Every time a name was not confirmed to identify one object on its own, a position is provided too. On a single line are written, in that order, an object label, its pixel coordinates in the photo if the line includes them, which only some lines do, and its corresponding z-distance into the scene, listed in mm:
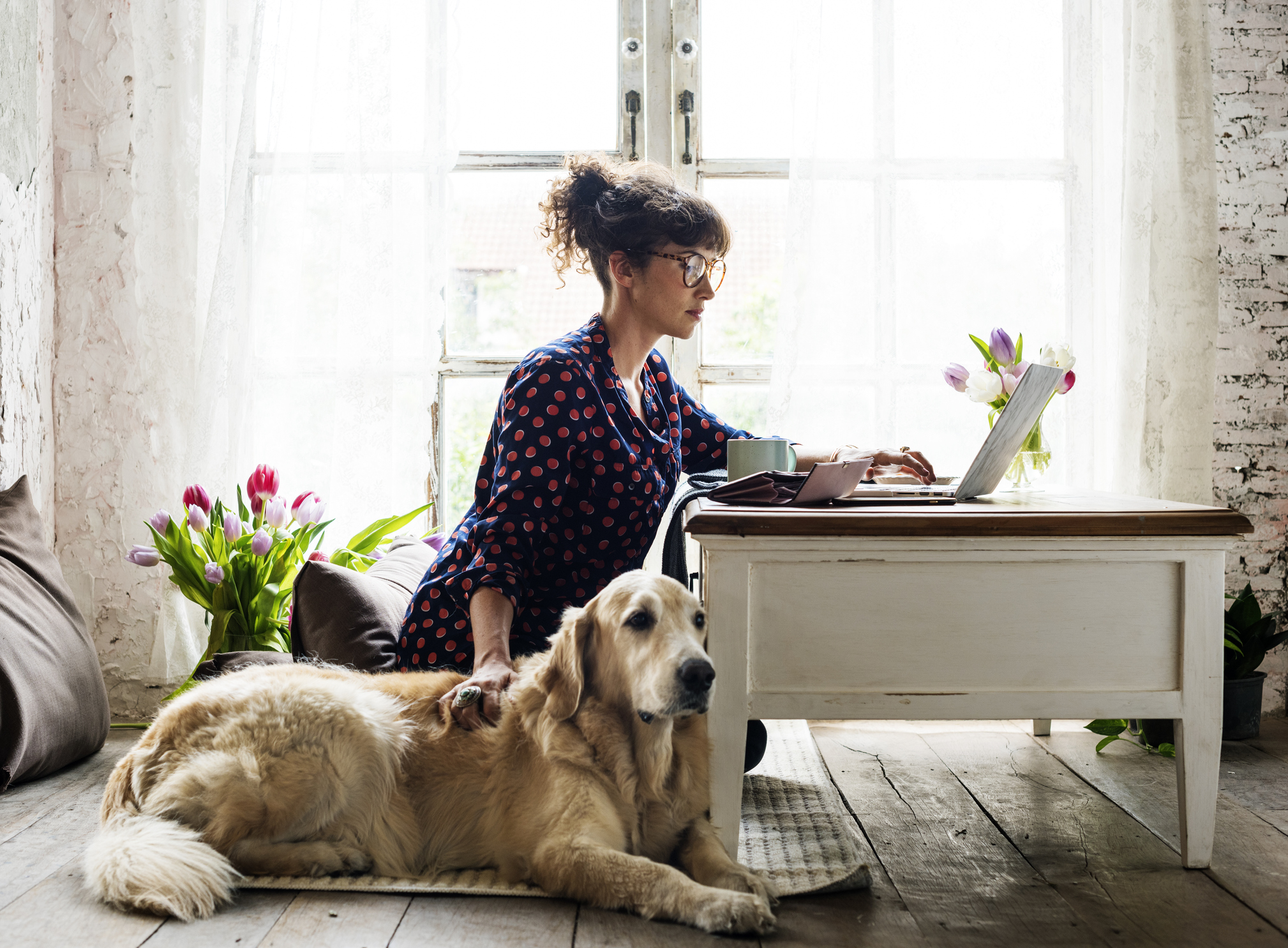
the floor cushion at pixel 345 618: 2027
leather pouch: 1679
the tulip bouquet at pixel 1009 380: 2301
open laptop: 1786
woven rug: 1574
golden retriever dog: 1486
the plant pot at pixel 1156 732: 2521
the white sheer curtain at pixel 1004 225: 2975
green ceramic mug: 2070
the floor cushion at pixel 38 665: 2182
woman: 1827
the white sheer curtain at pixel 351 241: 2996
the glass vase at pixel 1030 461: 2312
